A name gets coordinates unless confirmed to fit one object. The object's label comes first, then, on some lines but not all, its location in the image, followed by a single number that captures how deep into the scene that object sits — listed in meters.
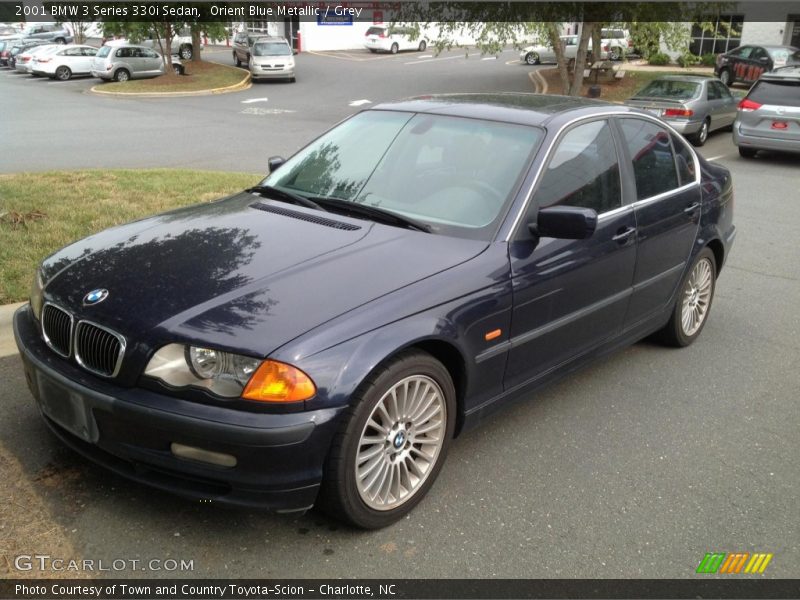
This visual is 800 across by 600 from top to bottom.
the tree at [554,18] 21.41
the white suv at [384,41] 48.03
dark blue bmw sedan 2.96
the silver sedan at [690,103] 16.47
